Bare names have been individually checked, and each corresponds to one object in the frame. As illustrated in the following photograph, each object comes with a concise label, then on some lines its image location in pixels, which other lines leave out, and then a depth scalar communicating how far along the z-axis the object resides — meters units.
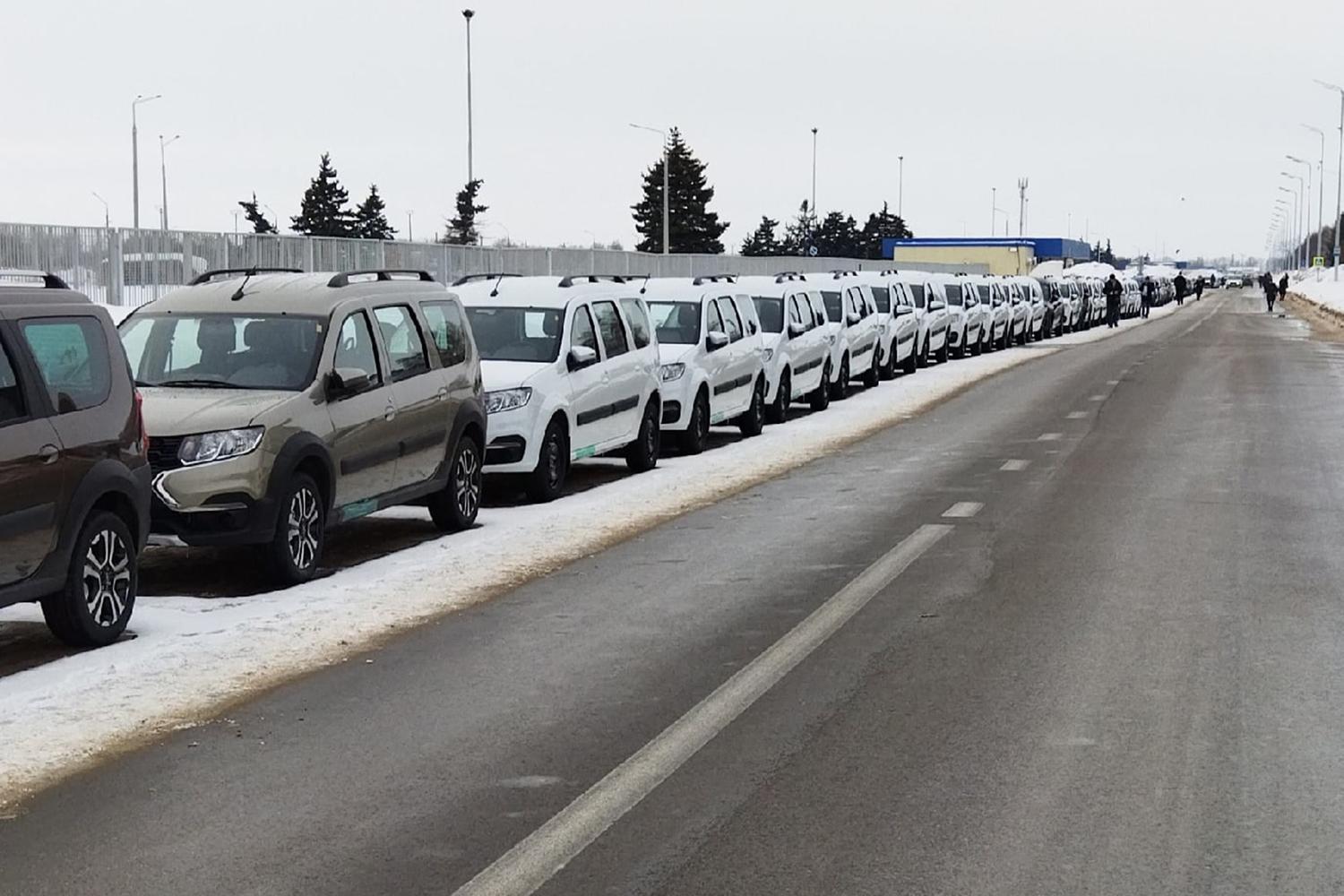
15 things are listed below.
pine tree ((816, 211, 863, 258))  177.12
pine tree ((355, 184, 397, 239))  128.25
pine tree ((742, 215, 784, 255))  168.38
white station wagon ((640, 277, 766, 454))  19.06
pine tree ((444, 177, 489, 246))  63.47
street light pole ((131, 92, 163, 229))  70.44
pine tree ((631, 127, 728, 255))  131.25
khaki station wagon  10.44
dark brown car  8.38
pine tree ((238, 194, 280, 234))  134.88
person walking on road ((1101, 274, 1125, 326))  65.06
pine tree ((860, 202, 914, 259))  179.88
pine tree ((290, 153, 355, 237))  123.25
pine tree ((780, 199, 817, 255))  177.38
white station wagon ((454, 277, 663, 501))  14.73
